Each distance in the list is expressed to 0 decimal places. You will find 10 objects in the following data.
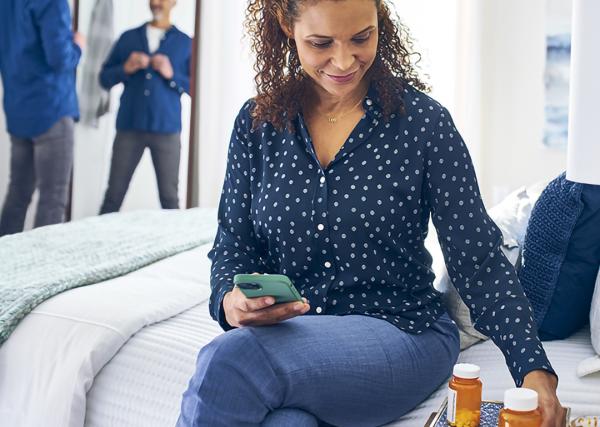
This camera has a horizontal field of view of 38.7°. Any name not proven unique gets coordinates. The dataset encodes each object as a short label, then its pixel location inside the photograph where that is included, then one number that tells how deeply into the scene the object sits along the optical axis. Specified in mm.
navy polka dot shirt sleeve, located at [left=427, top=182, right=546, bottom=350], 1631
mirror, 4137
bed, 1556
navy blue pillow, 1567
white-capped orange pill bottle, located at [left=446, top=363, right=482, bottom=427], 1109
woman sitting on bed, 1228
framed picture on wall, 4074
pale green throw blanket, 1793
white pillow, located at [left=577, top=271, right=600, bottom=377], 1425
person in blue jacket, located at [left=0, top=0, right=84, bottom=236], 3738
